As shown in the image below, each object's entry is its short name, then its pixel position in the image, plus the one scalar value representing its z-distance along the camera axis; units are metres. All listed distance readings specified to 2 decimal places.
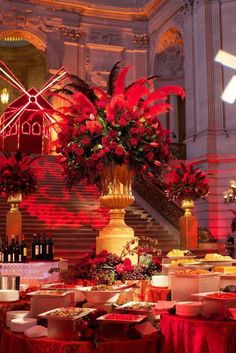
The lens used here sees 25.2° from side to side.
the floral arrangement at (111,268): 4.36
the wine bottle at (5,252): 5.59
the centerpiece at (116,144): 5.09
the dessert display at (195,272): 3.56
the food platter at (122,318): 2.74
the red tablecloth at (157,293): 3.88
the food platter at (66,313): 2.71
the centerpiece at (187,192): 11.60
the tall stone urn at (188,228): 11.88
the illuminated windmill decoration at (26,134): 22.38
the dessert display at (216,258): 5.16
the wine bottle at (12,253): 5.59
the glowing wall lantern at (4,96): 21.85
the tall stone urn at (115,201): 5.16
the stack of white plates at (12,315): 2.99
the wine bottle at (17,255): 5.61
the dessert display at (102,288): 3.41
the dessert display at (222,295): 3.06
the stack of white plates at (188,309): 3.01
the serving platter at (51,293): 3.10
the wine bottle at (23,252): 5.67
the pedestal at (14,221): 10.54
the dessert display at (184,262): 4.56
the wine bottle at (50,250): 6.21
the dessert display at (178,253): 5.63
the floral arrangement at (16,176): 10.23
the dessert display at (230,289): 3.32
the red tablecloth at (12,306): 3.28
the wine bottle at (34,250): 6.19
